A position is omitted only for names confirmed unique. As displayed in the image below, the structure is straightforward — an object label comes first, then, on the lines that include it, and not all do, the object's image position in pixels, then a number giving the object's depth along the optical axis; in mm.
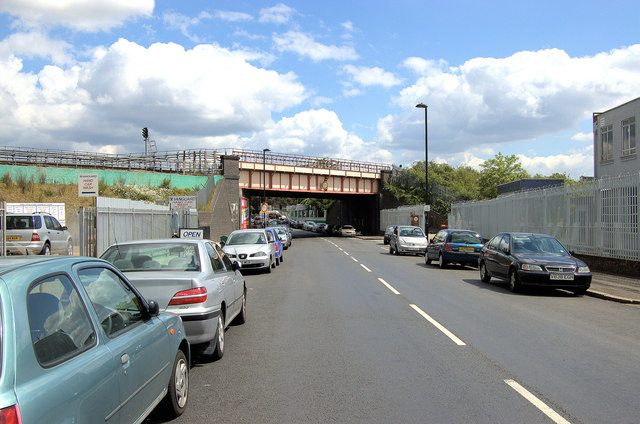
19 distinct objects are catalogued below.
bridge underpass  47812
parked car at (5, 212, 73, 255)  16812
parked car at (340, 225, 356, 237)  61188
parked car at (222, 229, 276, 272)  17828
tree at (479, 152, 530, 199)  69875
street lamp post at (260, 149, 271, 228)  47222
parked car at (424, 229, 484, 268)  19922
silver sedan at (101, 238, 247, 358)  6055
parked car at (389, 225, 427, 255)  27766
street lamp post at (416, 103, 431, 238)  37375
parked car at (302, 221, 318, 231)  82119
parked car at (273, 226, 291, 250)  35169
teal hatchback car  2469
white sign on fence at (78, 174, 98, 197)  15203
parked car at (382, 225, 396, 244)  40988
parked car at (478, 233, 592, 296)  12414
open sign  19828
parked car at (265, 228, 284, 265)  22197
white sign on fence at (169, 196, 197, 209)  24766
